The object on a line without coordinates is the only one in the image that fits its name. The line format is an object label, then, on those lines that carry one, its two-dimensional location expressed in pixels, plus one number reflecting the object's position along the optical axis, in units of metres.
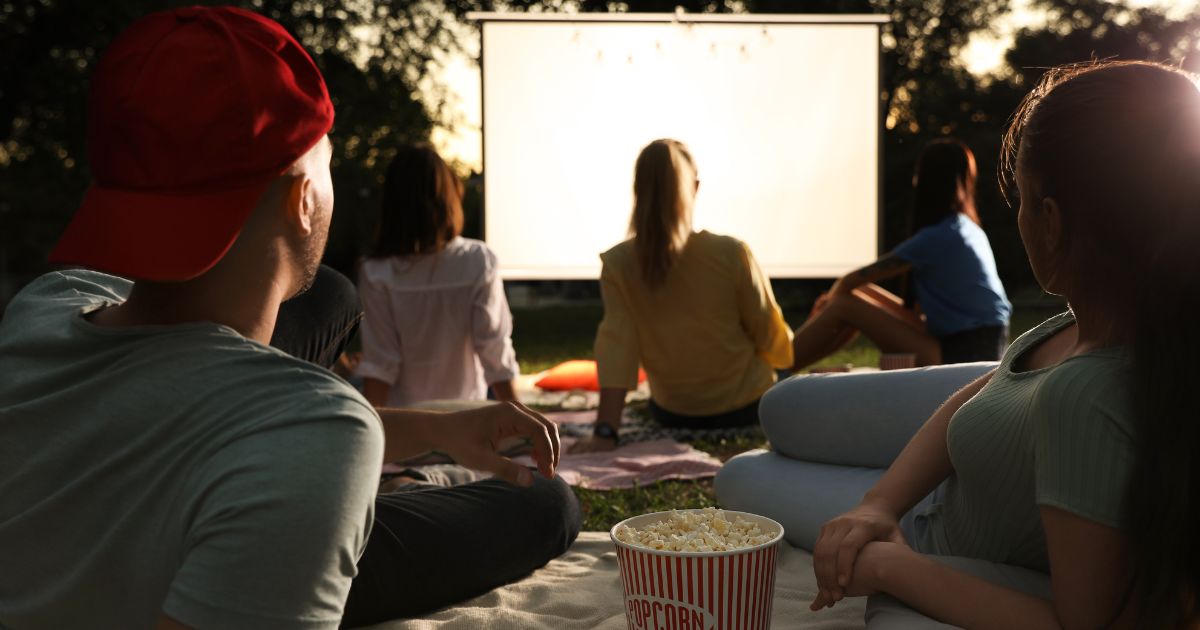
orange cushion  5.46
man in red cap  0.74
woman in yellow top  3.88
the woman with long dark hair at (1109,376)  1.01
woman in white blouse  3.82
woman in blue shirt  4.20
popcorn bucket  1.32
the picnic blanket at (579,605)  1.78
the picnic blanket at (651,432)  3.96
